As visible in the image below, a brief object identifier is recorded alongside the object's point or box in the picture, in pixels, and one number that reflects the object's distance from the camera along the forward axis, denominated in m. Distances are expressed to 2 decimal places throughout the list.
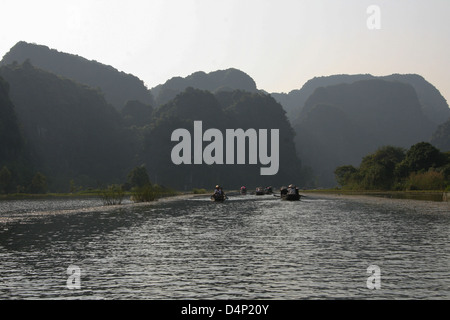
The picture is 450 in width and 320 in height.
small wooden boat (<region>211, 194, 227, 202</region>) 77.88
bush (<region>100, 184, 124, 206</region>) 66.08
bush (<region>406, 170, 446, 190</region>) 101.22
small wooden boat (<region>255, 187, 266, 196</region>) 115.88
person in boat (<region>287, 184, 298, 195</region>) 81.25
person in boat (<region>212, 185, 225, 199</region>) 77.88
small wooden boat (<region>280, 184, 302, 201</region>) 80.75
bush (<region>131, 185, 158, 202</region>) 77.88
